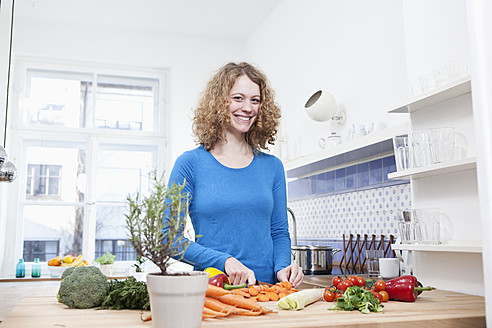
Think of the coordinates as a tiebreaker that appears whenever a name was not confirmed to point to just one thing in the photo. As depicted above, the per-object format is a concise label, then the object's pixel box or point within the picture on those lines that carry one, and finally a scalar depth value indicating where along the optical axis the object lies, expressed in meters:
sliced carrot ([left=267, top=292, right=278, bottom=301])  1.27
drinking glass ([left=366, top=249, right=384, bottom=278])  2.26
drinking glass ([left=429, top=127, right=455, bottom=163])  1.64
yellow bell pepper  1.28
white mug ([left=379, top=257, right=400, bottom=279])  2.08
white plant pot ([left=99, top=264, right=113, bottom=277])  3.36
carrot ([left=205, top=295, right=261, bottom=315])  1.04
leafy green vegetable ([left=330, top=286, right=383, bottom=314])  1.12
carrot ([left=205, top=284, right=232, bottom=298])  1.07
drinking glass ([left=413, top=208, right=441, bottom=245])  1.69
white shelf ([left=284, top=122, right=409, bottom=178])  2.25
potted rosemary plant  0.83
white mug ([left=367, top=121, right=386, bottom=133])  2.52
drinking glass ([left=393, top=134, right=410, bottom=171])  1.83
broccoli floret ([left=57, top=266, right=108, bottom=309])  1.13
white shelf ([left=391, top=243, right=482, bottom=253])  1.47
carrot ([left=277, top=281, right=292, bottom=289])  1.34
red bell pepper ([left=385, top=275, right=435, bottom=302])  1.30
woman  1.57
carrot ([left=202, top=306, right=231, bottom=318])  1.02
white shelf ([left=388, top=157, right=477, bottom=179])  1.52
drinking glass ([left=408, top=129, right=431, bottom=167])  1.70
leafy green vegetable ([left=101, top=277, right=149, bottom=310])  1.11
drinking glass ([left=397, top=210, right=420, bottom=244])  1.75
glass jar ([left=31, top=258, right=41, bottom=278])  3.55
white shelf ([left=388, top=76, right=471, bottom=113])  1.57
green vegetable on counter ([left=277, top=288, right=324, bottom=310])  1.13
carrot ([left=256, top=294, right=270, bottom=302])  1.25
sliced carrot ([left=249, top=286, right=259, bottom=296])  1.25
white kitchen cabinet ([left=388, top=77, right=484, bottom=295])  1.58
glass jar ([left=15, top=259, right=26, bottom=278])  3.65
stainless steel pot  2.49
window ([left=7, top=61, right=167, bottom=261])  4.71
